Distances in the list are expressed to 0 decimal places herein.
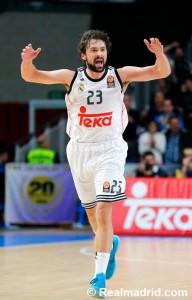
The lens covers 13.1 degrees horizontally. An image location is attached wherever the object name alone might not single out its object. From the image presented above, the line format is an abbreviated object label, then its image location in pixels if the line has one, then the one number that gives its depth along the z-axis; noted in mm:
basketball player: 8437
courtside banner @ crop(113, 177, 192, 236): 15984
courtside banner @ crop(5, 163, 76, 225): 18125
